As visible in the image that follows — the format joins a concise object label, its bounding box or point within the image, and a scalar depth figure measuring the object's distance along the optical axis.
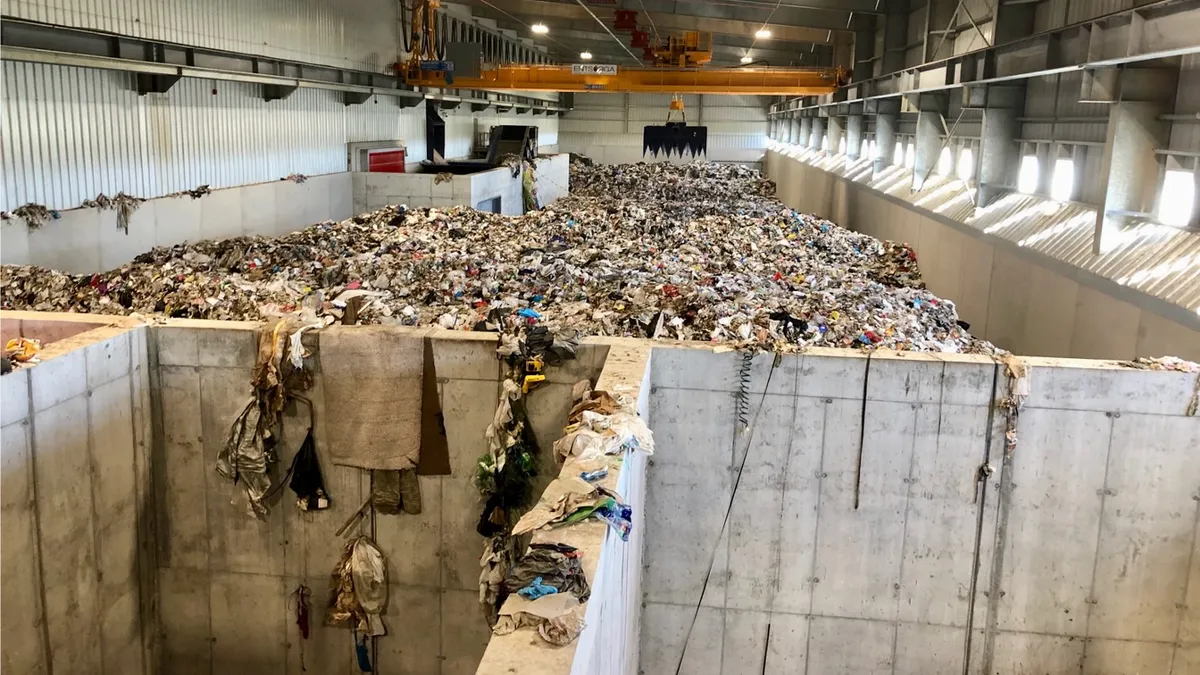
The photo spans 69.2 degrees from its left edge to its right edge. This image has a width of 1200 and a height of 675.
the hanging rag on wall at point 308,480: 7.92
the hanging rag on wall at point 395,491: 7.94
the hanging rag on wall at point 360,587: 7.96
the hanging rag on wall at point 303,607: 8.16
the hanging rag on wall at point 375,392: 7.74
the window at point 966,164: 17.14
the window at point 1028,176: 14.25
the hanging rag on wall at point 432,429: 7.77
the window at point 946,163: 18.39
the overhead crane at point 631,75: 21.34
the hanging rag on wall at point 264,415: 7.64
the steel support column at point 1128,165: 10.23
